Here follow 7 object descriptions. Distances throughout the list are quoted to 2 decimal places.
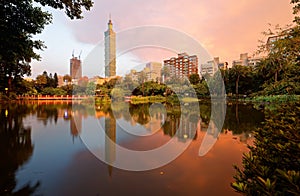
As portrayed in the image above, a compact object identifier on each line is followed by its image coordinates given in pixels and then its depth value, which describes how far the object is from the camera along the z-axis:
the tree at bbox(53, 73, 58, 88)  41.59
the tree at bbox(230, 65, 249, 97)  23.55
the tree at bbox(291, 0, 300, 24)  4.41
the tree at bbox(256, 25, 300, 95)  3.53
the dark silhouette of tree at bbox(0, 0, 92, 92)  4.43
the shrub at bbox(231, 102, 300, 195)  1.02
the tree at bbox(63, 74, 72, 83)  48.01
